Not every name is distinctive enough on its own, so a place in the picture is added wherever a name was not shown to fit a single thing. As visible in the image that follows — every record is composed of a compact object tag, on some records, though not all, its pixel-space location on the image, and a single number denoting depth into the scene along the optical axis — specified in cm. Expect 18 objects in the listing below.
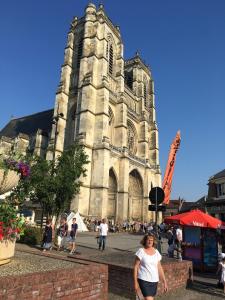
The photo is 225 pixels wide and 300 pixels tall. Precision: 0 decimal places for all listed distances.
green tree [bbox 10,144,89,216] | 1642
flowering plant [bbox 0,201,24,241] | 541
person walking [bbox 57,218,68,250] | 1281
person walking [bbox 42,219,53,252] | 1090
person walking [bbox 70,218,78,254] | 1134
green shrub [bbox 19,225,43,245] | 1360
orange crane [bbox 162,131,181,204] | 1663
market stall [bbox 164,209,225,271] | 995
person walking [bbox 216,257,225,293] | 730
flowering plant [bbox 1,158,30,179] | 639
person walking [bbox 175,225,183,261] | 1096
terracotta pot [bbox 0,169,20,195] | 632
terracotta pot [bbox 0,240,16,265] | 543
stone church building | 2933
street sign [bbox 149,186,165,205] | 820
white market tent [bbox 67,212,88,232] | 2312
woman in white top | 396
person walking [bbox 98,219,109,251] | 1309
